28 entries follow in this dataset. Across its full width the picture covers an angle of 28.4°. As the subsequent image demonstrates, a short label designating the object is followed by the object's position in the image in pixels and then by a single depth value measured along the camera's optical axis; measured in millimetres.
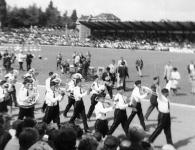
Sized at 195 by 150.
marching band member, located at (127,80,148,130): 11195
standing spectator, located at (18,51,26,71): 28881
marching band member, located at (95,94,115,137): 9711
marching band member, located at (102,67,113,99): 15920
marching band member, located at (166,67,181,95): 19047
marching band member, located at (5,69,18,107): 14234
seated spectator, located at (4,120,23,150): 5509
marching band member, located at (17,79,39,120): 10828
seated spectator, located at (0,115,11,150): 5741
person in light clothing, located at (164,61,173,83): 20559
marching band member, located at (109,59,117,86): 20859
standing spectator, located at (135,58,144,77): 26578
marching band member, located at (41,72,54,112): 13159
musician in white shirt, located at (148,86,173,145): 9477
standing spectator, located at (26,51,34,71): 28294
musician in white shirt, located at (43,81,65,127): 10438
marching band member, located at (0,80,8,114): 11969
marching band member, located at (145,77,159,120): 12969
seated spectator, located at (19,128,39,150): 4902
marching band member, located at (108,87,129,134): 10125
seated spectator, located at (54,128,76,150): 4637
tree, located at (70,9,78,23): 164650
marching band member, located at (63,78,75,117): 12867
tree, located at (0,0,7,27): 112875
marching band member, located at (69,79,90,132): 11102
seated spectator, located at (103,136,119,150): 5297
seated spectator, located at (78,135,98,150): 4859
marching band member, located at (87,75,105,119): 13016
